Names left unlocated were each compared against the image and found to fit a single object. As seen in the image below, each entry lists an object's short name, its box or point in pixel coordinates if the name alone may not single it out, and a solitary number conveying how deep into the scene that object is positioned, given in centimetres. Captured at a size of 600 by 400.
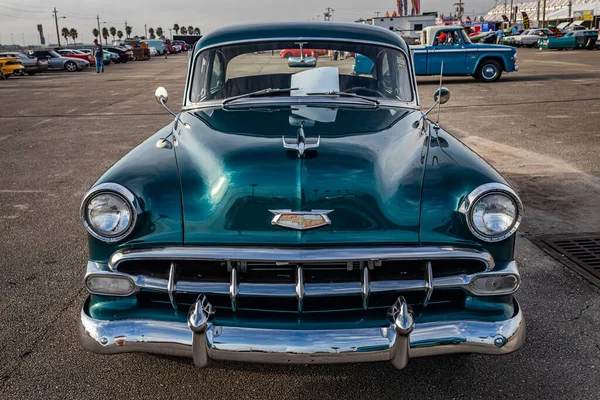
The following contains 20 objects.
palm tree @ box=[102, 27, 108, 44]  12034
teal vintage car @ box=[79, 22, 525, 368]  224
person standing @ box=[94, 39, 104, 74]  2965
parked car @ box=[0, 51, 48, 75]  2847
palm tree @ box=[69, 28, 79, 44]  12125
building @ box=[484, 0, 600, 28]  6951
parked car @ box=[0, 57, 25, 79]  2601
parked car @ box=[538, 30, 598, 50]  3600
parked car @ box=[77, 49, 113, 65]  3919
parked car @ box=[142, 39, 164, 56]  5997
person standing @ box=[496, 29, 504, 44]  4762
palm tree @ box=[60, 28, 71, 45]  12031
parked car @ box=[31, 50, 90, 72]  3197
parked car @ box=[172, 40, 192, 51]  7502
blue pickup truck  1670
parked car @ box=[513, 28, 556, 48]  4441
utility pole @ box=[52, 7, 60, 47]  8084
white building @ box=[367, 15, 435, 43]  3664
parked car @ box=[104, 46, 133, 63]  4300
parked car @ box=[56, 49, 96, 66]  3485
